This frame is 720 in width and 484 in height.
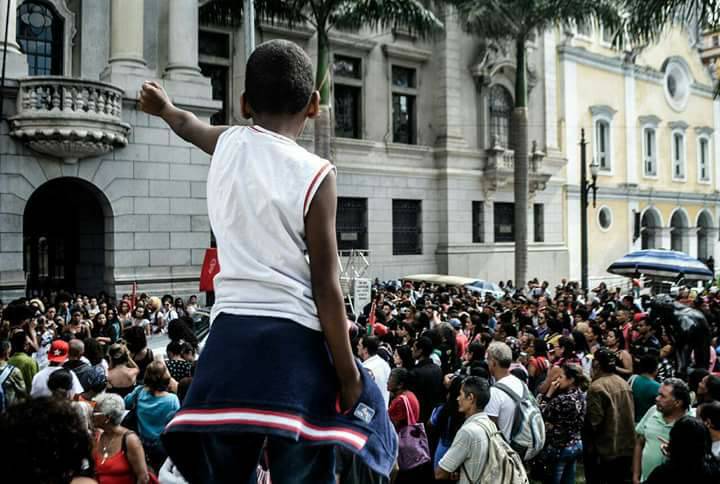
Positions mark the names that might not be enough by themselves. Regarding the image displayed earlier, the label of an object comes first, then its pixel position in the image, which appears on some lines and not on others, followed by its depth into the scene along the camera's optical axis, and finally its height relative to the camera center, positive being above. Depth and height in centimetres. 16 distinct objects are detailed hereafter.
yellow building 3641 +659
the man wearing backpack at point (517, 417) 548 -137
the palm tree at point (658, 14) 1587 +611
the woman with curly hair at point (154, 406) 536 -124
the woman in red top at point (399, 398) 585 -130
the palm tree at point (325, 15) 2200 +820
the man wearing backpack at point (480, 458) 471 -148
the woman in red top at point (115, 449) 457 -136
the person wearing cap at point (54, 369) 600 -115
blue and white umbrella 1991 -45
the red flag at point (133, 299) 1579 -112
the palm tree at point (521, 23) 2503 +892
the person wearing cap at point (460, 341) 993 -137
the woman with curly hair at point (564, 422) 637 -163
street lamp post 2558 +191
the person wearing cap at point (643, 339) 902 -128
